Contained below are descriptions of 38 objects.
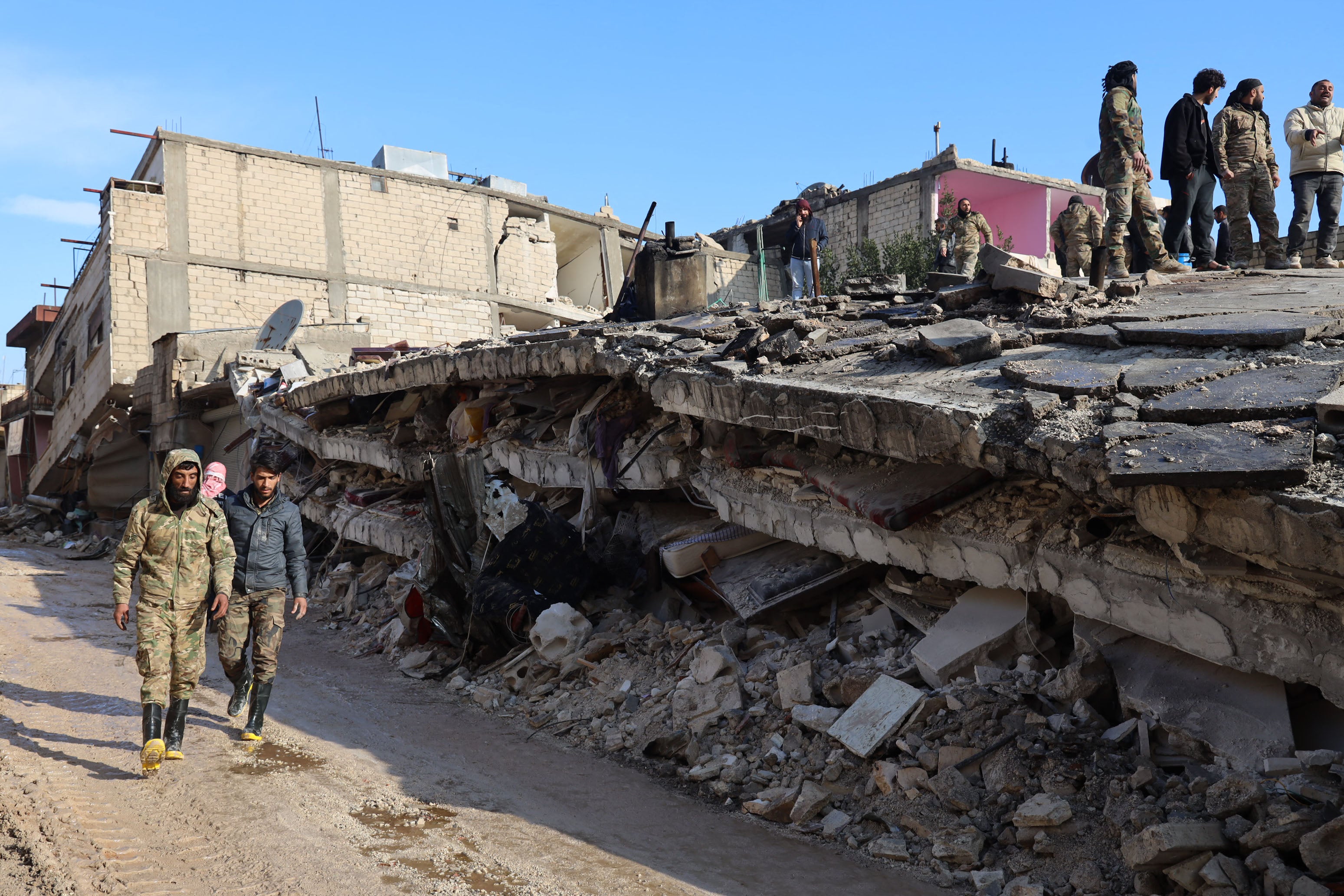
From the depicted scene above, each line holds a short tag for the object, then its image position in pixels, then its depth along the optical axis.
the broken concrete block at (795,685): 4.61
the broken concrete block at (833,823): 3.85
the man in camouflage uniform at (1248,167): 8.13
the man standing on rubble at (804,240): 10.39
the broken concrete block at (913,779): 3.81
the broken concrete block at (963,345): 4.89
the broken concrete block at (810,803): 3.98
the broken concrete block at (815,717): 4.34
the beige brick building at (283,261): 19.34
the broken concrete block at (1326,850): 2.65
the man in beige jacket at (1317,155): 8.16
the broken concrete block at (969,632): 4.22
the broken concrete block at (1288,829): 2.78
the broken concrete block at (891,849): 3.57
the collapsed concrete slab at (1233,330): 4.27
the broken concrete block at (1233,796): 2.97
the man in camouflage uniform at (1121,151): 7.60
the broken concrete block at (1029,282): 6.27
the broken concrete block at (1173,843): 2.92
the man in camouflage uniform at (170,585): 4.50
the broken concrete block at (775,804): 4.05
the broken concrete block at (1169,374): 3.79
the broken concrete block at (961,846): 3.43
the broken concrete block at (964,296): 6.57
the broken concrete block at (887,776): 3.88
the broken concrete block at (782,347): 5.77
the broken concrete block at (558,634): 5.99
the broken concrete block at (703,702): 4.82
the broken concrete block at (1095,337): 4.71
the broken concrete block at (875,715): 4.07
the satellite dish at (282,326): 15.24
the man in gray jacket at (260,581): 5.08
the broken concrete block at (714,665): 5.04
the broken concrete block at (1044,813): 3.34
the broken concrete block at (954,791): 3.63
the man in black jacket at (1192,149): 8.02
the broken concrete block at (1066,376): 3.92
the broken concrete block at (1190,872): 2.89
